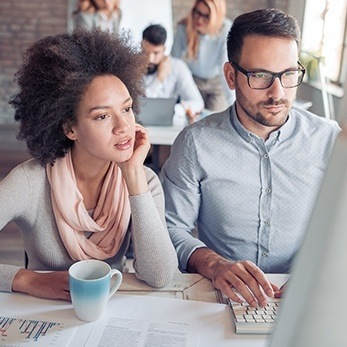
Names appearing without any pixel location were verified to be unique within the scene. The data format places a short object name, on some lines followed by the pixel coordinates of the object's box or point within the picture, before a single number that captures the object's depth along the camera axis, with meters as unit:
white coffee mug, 0.96
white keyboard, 0.98
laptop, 2.64
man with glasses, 1.42
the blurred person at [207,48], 3.56
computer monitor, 0.30
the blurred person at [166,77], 3.06
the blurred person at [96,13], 3.84
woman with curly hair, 1.25
